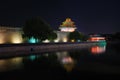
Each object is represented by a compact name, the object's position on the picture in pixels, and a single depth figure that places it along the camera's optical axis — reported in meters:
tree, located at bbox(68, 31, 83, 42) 76.35
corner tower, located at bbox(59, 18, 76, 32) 93.88
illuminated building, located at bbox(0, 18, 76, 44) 47.56
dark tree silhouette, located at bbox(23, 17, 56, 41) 52.50
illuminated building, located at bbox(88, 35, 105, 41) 123.50
